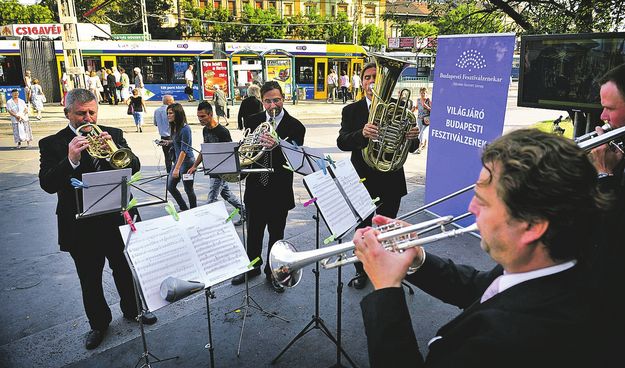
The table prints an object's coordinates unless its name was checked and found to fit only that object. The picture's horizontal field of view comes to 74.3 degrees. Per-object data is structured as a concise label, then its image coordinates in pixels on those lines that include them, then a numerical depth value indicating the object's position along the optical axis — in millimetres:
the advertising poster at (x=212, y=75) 20266
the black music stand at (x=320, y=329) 3168
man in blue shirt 8309
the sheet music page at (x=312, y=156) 3461
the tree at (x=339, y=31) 47719
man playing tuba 4484
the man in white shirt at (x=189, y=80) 22719
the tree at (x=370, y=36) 52516
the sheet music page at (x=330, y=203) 2834
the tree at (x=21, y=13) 36188
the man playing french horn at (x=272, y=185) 4465
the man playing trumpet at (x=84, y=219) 3465
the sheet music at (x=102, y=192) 3027
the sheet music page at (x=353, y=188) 3064
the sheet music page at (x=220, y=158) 4090
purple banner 5223
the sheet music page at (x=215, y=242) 2617
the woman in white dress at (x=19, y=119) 12234
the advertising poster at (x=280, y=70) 22344
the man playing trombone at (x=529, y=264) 1212
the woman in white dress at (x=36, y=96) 17219
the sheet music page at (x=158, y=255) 2363
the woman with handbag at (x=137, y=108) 14578
